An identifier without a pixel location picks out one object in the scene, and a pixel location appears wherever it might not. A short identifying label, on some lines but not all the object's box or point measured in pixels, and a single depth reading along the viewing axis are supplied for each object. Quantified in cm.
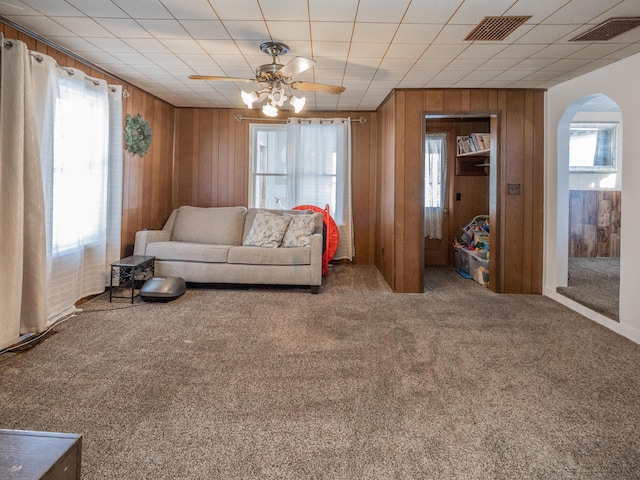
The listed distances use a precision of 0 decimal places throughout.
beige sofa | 442
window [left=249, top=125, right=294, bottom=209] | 598
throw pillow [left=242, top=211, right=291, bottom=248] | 465
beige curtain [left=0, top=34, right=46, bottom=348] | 267
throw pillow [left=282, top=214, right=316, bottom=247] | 462
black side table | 390
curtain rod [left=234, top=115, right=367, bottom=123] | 583
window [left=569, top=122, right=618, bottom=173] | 645
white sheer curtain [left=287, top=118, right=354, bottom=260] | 581
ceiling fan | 318
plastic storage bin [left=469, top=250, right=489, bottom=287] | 486
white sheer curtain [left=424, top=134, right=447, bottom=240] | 605
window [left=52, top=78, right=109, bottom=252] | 333
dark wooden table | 87
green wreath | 447
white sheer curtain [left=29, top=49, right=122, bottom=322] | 313
